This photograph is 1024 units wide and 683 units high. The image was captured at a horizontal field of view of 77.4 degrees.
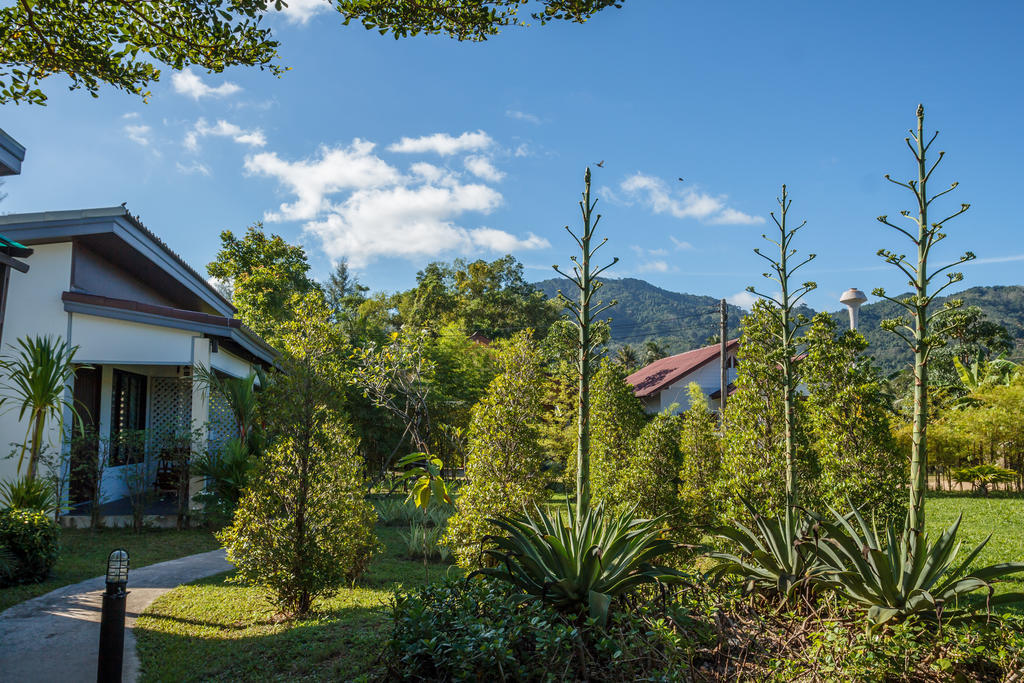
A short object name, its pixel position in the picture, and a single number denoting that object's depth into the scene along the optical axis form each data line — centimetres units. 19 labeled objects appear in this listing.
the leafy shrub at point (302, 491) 641
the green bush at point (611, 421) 1118
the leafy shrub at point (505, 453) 721
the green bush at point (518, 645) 301
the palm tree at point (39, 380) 896
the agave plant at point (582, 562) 367
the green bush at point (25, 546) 771
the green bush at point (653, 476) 957
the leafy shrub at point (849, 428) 788
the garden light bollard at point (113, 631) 438
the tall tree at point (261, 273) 2520
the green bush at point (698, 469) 961
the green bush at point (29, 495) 837
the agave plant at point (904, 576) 365
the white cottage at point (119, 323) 1055
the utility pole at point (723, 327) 2106
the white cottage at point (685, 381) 2875
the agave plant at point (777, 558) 410
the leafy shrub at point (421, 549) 1125
